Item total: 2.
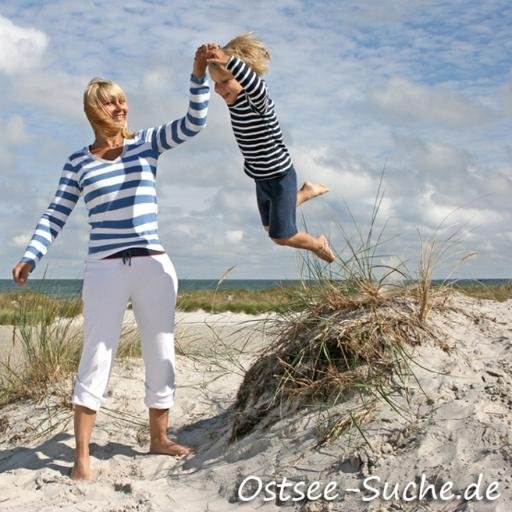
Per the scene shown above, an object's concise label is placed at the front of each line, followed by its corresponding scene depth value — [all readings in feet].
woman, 13.84
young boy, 15.37
